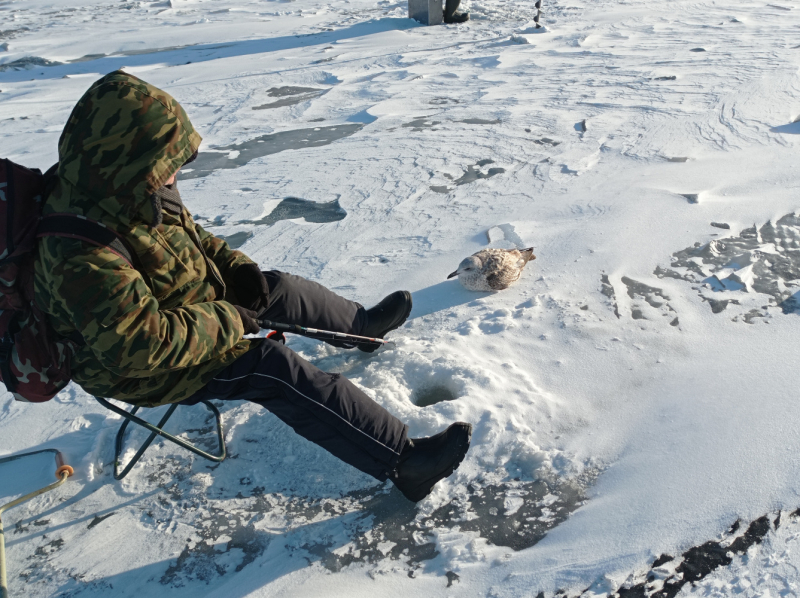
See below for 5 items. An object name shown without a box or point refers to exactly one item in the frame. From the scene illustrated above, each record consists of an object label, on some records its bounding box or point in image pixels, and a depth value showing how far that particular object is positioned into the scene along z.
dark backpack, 1.71
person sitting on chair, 1.71
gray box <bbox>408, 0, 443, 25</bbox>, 10.65
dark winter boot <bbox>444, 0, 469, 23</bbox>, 10.77
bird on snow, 3.18
